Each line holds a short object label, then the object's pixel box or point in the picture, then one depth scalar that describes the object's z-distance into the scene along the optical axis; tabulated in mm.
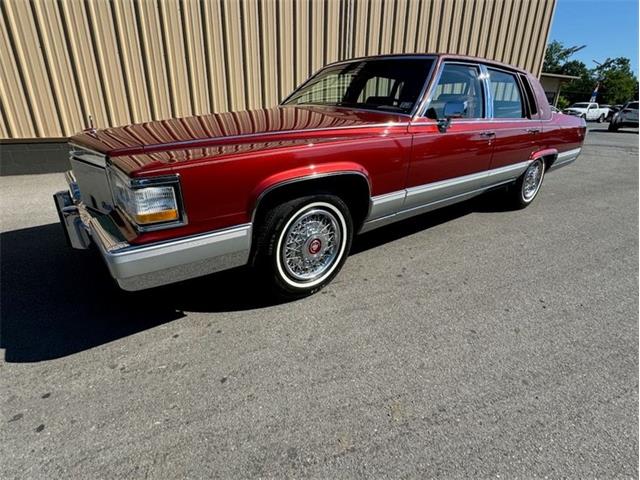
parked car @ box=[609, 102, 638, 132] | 19469
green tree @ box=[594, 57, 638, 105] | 59219
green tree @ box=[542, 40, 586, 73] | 67181
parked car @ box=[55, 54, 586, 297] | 1971
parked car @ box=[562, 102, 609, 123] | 28359
